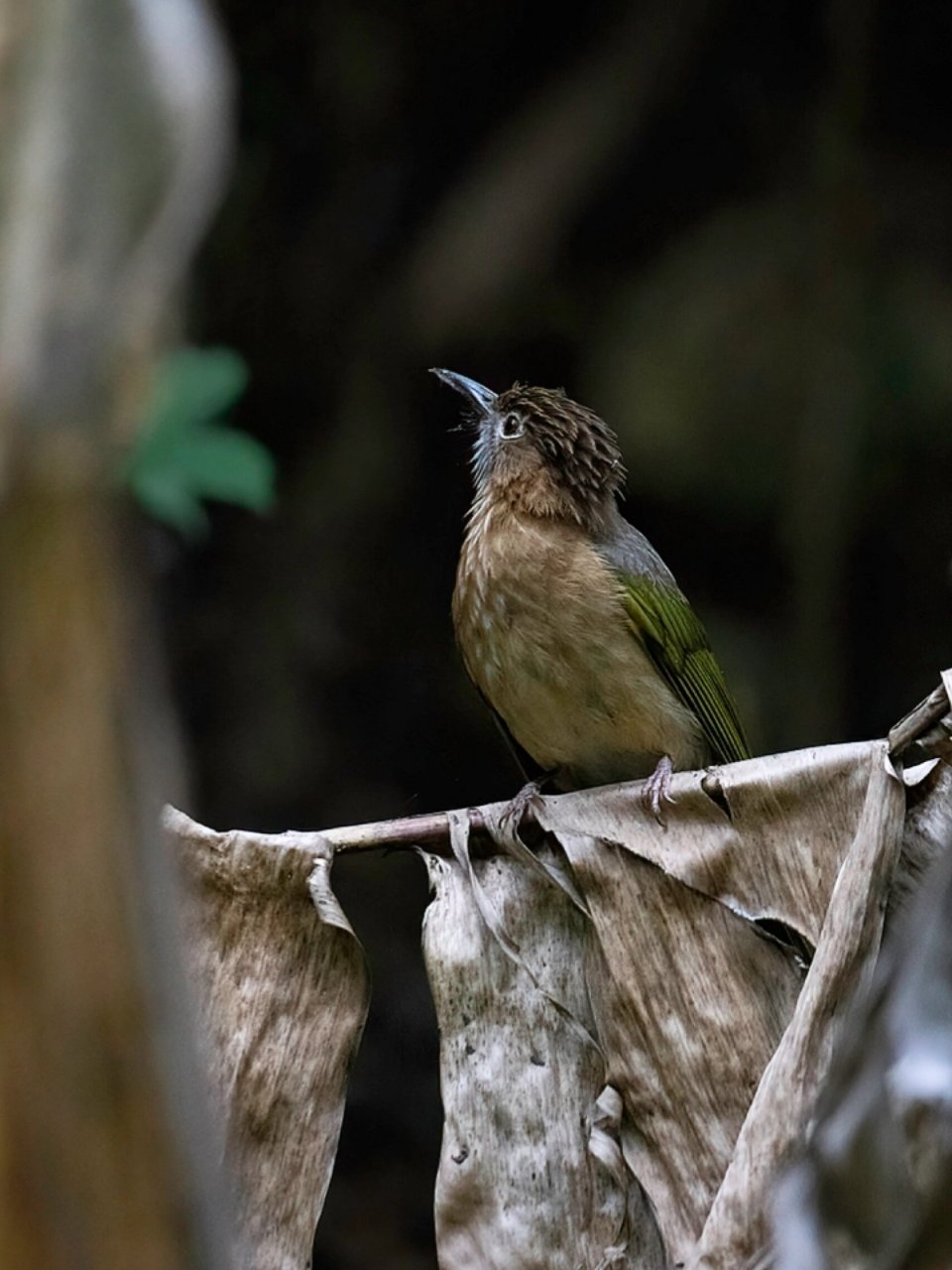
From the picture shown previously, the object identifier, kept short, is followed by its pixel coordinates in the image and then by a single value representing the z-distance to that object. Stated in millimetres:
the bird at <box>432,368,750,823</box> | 8406
